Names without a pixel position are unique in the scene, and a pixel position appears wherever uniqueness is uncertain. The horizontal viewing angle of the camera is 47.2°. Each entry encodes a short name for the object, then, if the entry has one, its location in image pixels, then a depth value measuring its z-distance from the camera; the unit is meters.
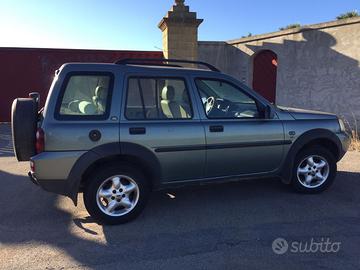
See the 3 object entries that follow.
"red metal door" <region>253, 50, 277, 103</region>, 12.16
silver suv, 4.30
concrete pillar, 11.08
